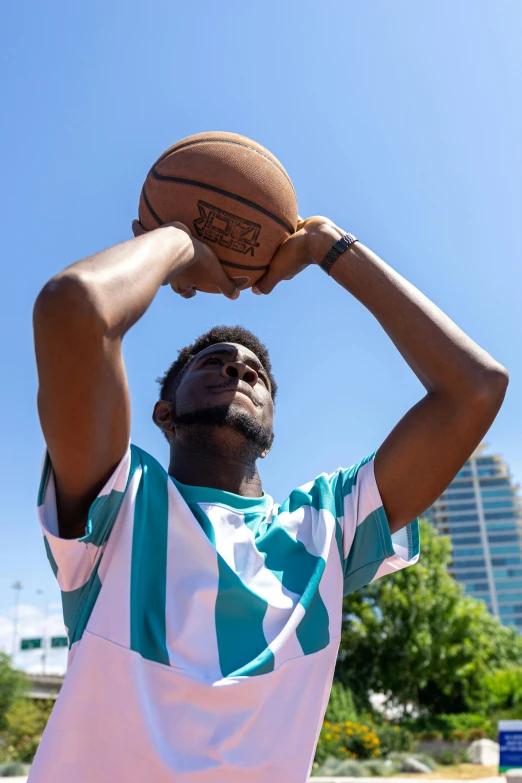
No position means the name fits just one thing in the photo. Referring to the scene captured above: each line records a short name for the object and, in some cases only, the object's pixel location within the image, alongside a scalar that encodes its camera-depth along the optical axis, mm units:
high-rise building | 123312
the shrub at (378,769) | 15273
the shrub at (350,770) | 14609
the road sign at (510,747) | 8898
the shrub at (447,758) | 18875
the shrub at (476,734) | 24375
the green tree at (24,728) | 20172
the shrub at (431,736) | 24875
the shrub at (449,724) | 26234
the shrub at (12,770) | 15062
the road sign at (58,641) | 41041
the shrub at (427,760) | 17078
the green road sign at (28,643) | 44344
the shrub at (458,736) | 24141
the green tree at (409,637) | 25625
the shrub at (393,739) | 19828
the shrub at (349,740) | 17703
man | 1665
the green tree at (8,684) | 31014
